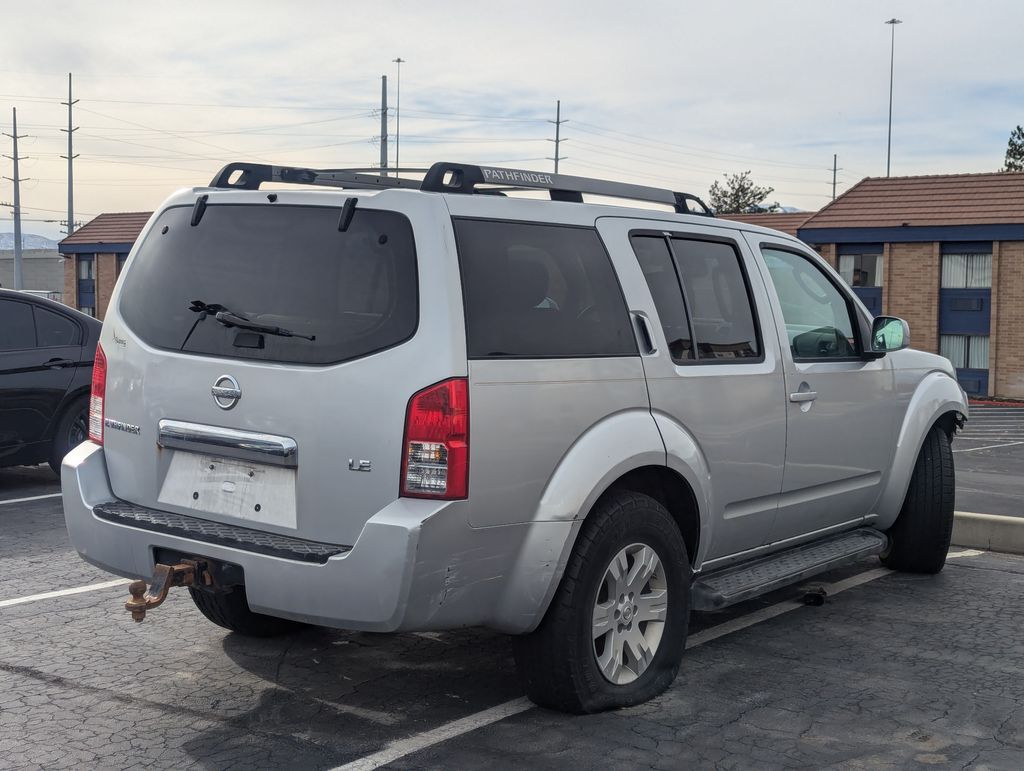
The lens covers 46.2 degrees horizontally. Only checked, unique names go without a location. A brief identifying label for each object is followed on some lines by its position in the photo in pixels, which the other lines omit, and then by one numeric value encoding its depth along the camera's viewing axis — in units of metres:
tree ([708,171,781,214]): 77.44
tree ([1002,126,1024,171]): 75.94
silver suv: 3.96
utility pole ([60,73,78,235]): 61.03
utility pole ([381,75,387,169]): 47.02
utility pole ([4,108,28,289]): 52.09
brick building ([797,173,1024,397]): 36.50
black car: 9.59
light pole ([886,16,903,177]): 54.85
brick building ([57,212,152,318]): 57.28
